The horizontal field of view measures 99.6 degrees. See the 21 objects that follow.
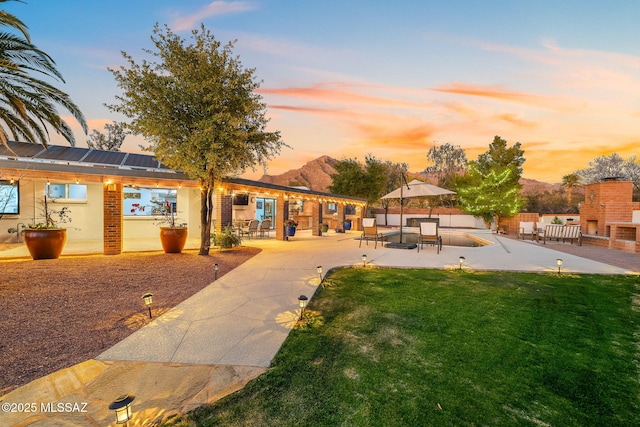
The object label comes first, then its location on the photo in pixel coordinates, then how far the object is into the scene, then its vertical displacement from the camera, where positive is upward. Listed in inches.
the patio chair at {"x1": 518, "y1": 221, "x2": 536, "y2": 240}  542.5 -38.1
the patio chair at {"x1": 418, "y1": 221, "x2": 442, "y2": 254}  376.5 -37.5
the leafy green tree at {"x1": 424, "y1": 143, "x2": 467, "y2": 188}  1427.2 +250.8
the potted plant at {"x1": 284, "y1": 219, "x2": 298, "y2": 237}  505.0 -43.1
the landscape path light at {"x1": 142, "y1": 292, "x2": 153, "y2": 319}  142.7 -51.1
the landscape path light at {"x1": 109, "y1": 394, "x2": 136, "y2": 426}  64.2 -49.6
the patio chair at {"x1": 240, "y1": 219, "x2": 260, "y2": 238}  503.2 -42.7
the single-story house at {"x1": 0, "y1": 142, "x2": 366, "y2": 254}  302.5 +14.3
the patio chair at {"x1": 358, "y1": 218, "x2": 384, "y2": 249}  413.7 -41.5
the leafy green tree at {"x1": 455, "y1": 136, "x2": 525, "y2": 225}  760.3 +76.3
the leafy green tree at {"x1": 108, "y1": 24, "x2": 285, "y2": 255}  285.1 +111.8
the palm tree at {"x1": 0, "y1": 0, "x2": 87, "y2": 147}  210.4 +97.5
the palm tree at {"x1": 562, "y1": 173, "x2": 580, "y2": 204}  1204.5 +131.2
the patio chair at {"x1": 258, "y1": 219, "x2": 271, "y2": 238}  502.9 -39.0
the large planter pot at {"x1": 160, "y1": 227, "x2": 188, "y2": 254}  327.0 -43.7
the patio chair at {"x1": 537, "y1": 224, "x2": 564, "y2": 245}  475.8 -38.3
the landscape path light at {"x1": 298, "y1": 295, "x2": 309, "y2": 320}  138.8 -49.4
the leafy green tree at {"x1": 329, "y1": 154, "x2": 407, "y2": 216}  1090.1 +111.1
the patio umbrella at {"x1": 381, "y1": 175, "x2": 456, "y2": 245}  420.8 +27.6
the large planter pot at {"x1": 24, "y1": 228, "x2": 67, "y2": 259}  262.7 -40.9
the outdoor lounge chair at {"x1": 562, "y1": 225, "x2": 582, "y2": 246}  448.5 -37.9
